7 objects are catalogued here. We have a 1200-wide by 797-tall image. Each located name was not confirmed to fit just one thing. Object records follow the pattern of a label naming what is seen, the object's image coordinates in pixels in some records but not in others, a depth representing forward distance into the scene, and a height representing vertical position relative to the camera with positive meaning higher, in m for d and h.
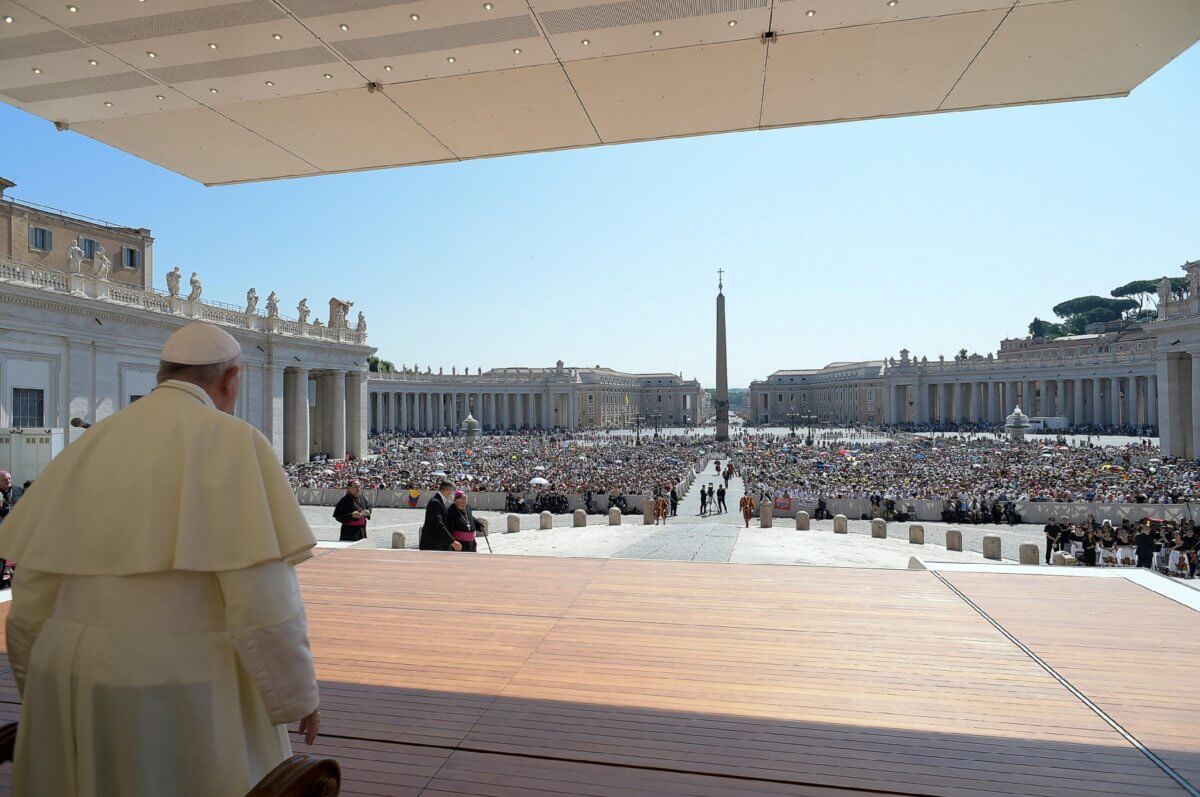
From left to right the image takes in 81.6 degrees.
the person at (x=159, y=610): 1.86 -0.56
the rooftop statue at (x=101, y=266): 28.62 +6.00
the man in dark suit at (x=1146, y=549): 14.05 -2.96
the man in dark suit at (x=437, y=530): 8.98 -1.57
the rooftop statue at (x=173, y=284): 32.88 +6.01
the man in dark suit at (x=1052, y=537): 15.63 -3.02
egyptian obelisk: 69.62 +5.08
